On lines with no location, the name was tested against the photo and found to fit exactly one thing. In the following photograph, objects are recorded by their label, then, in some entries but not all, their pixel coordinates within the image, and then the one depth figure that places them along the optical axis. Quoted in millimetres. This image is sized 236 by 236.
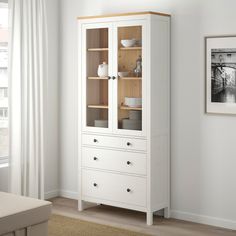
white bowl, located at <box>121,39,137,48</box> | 5133
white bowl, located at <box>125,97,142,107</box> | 5148
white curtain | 5465
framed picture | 4922
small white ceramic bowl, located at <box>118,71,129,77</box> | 5230
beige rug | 4879
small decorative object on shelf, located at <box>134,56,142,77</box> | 5129
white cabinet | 5082
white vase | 5364
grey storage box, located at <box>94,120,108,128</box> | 5379
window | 5664
